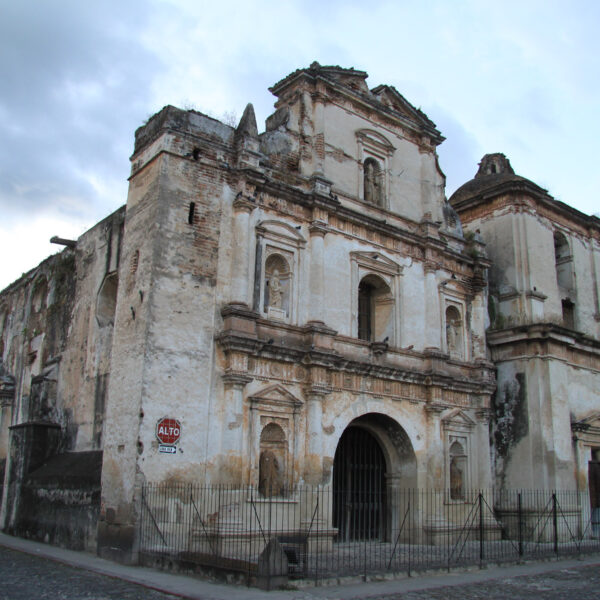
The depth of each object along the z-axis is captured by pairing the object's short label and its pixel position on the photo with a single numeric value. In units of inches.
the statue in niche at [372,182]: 744.3
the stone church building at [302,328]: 537.0
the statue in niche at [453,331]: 775.7
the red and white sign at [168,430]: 505.4
